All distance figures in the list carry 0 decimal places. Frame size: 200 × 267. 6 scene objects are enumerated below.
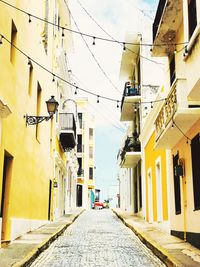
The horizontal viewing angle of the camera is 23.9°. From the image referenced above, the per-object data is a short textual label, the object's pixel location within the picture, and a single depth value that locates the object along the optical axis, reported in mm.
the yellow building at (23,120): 10617
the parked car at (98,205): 52578
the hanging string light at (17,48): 10153
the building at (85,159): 52938
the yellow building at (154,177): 15389
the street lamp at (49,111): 13127
